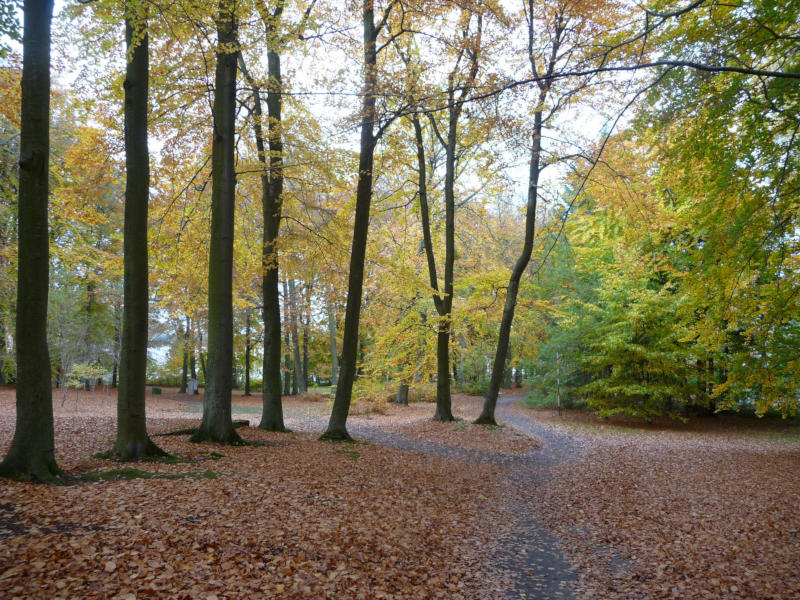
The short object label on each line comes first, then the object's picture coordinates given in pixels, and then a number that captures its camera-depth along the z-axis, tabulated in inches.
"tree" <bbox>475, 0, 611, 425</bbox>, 409.4
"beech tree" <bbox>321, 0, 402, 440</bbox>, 398.9
